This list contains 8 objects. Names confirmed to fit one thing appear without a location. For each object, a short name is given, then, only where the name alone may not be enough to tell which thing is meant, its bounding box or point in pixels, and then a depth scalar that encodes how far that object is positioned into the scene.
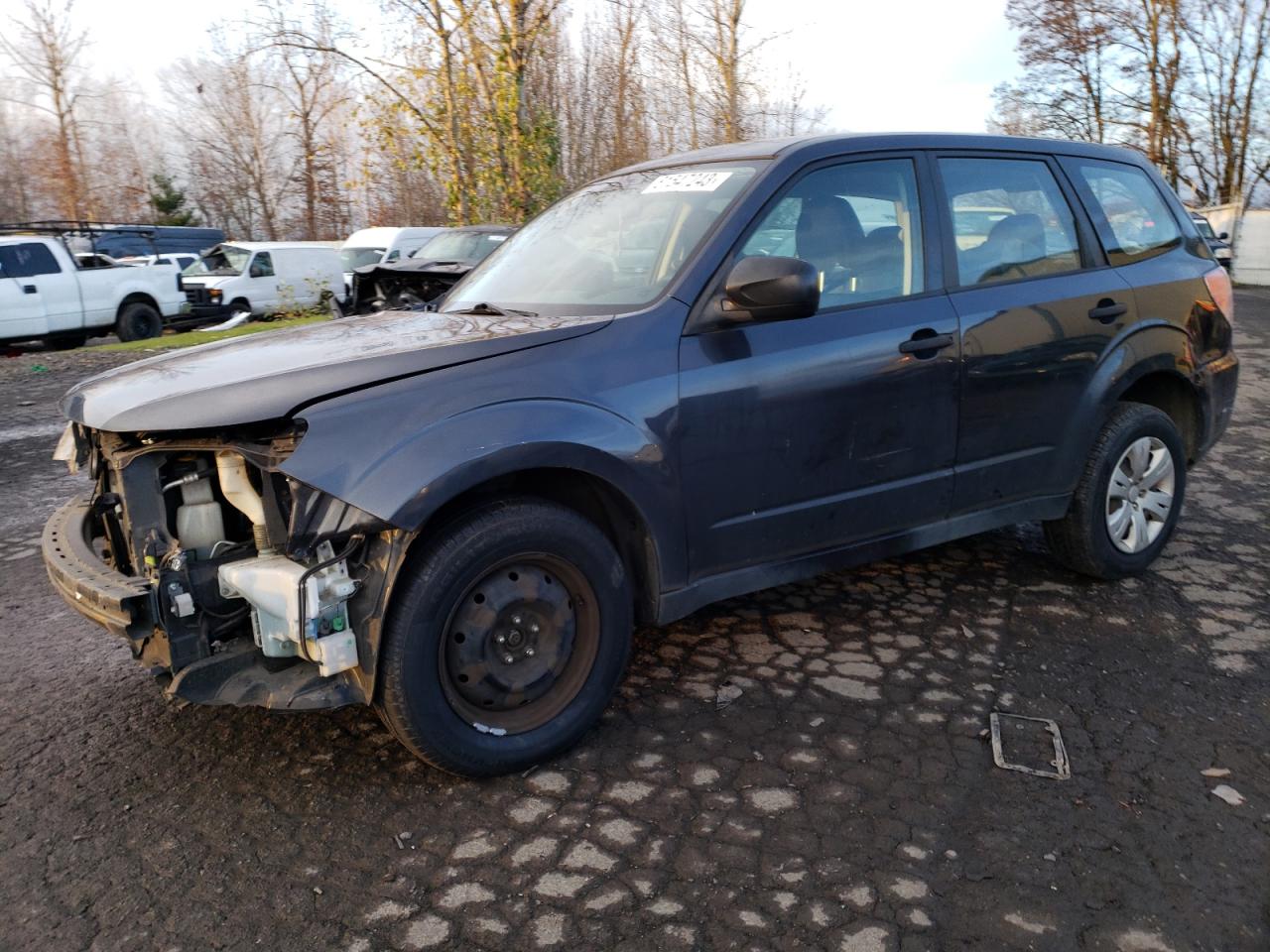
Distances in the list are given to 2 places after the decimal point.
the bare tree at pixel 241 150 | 40.16
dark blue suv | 2.78
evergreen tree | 40.41
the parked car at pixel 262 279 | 18.70
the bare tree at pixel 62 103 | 36.69
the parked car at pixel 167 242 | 29.78
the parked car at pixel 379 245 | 22.56
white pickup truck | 15.27
